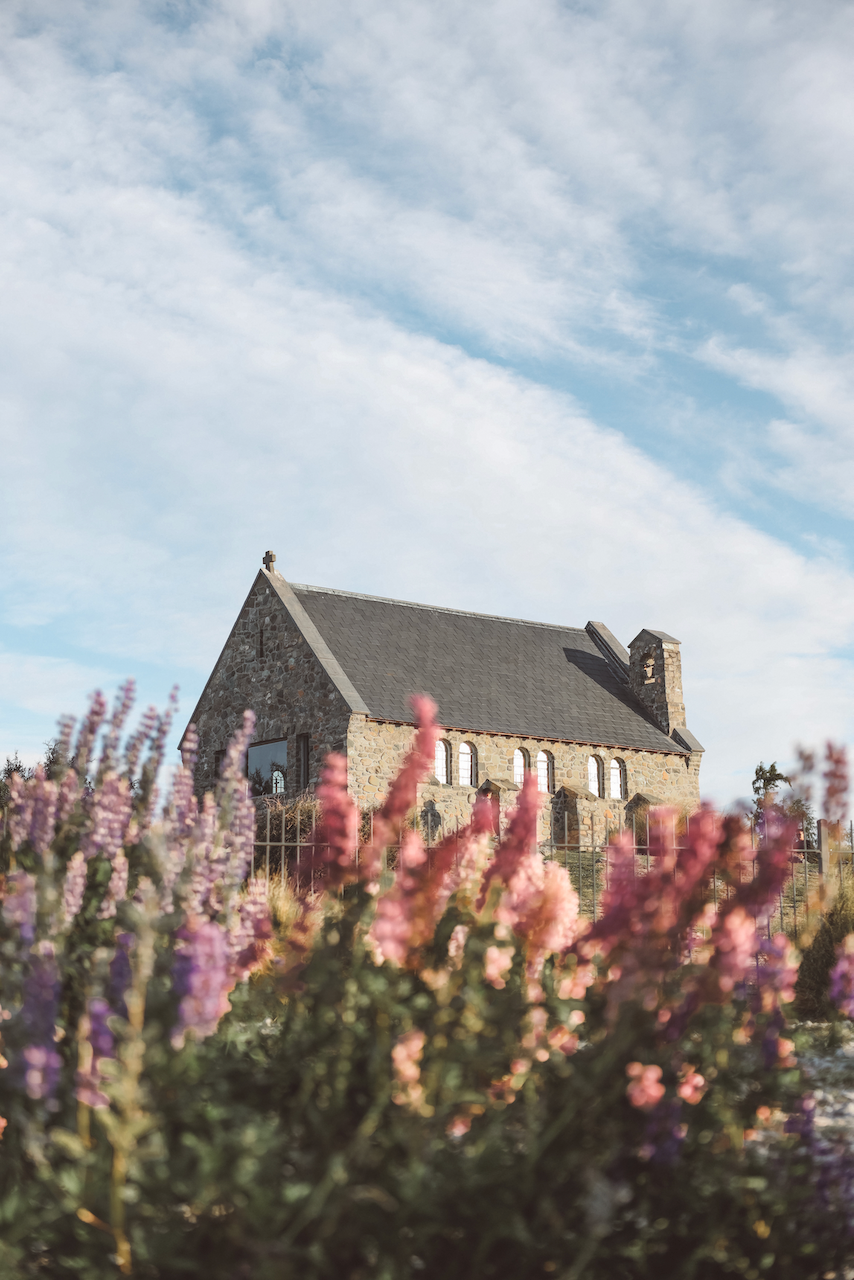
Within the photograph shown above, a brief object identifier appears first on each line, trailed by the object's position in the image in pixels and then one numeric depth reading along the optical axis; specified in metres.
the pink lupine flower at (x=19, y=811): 4.43
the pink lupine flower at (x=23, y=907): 2.84
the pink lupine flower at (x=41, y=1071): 2.60
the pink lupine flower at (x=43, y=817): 4.00
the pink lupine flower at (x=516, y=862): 3.51
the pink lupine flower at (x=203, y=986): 2.46
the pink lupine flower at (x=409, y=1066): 2.69
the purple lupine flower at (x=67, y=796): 4.49
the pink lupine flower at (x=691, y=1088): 3.29
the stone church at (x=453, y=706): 26.66
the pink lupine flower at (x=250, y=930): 4.27
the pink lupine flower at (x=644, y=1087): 2.77
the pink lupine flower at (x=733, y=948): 2.83
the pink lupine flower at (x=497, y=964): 3.19
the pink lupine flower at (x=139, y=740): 4.86
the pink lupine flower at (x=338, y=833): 3.23
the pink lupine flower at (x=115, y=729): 4.81
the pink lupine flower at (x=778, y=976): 3.35
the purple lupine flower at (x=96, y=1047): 2.58
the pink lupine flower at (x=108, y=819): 4.16
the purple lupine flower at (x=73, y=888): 3.56
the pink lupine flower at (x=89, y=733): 4.87
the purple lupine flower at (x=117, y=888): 4.10
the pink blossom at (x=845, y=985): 3.55
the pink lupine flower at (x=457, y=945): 3.64
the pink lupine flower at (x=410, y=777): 3.01
